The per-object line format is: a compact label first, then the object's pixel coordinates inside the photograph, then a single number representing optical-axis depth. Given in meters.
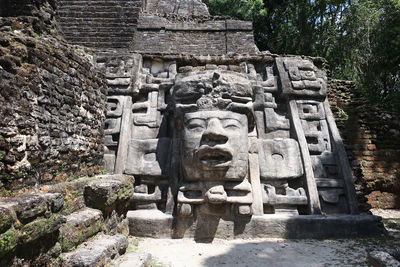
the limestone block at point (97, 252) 2.38
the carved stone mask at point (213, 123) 4.02
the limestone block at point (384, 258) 2.54
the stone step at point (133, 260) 2.74
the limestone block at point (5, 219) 1.79
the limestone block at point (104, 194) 3.35
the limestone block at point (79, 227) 2.63
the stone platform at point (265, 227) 3.93
